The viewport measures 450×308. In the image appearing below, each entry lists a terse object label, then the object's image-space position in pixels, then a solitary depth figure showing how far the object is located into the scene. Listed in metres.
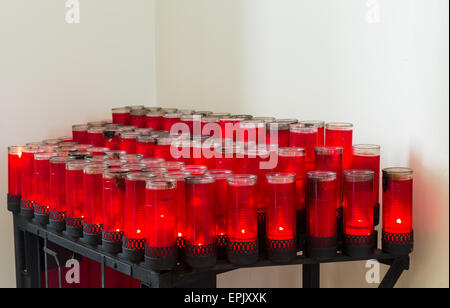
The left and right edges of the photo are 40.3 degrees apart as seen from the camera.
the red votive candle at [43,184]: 2.30
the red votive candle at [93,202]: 2.00
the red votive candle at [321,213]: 1.83
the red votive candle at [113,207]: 1.90
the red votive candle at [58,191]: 2.19
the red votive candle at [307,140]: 2.08
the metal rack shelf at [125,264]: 1.77
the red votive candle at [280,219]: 1.79
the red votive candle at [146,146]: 2.31
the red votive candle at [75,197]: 2.10
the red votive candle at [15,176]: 2.51
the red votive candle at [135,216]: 1.81
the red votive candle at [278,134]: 2.19
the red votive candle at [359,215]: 1.84
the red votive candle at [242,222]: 1.76
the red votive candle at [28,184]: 2.41
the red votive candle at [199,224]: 1.75
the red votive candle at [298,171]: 1.94
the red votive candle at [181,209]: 1.81
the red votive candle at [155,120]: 2.70
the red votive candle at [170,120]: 2.62
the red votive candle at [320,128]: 2.20
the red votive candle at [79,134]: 2.72
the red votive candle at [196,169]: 1.92
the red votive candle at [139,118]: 2.79
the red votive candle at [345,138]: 2.08
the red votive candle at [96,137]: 2.62
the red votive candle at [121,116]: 2.84
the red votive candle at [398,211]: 1.87
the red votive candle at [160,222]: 1.74
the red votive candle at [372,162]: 2.00
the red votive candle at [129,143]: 2.40
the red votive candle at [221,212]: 1.82
